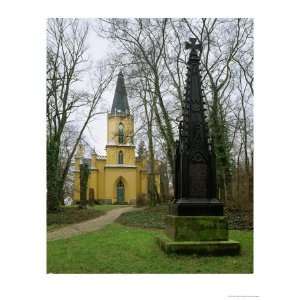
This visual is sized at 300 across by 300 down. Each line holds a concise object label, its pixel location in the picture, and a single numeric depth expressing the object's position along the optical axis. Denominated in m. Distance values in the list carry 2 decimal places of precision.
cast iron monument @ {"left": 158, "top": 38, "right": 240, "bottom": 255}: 6.98
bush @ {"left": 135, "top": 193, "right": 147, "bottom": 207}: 16.73
